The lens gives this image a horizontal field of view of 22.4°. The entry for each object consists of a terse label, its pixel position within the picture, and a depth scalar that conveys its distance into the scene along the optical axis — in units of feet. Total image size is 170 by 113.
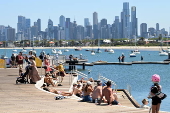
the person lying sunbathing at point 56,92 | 70.13
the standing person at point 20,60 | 102.45
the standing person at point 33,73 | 78.23
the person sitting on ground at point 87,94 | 60.34
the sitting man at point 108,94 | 56.39
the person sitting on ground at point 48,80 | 82.84
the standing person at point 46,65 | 96.31
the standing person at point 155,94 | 45.09
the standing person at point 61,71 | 93.66
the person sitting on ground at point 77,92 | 72.56
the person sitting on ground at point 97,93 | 58.54
